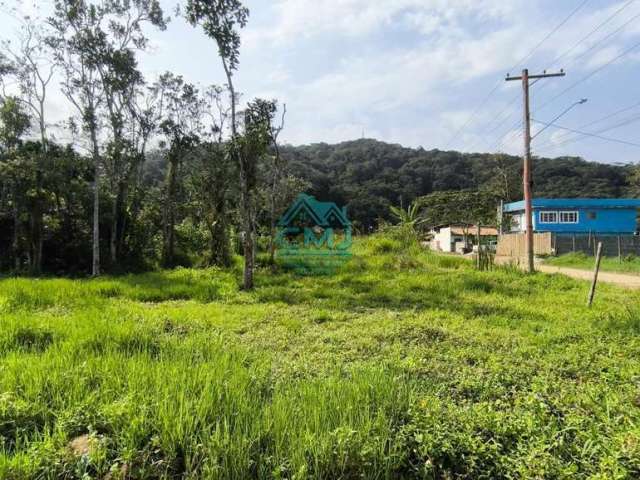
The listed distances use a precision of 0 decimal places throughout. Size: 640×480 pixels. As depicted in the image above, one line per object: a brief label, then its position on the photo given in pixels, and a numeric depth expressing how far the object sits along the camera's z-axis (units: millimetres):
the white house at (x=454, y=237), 32156
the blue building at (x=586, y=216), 25109
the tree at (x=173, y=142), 15703
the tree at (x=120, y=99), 13562
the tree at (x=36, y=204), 13562
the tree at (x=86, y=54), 12734
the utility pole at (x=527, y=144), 11632
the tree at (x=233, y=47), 8914
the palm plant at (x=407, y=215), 14328
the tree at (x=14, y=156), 13352
